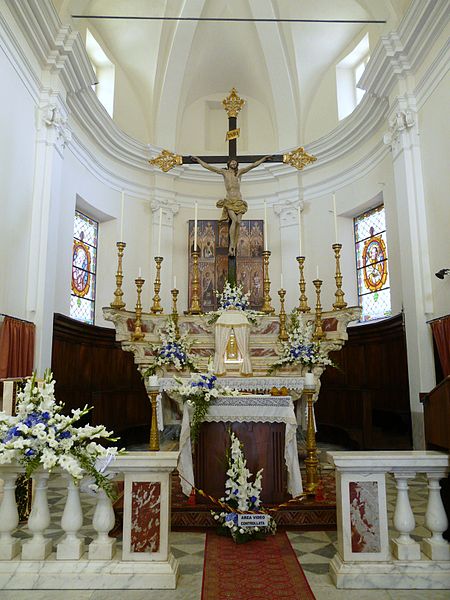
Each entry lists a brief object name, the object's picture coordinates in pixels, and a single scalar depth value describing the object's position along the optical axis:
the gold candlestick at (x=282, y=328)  8.20
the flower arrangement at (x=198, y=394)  4.97
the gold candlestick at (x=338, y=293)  7.75
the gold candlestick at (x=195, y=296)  8.64
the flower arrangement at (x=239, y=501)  4.37
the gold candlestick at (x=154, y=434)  6.12
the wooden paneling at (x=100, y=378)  8.73
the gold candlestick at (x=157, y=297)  7.98
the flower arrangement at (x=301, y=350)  7.40
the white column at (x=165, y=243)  11.82
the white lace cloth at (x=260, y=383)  6.89
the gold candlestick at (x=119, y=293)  7.54
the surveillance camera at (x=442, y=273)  6.99
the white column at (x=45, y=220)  7.59
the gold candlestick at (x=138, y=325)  7.71
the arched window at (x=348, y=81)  11.62
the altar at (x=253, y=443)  5.07
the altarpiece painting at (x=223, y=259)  11.79
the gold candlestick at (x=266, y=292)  8.82
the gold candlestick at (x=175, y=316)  8.09
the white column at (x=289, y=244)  11.71
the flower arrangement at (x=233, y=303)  8.34
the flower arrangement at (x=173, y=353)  7.28
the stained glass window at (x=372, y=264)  10.35
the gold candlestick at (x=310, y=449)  5.47
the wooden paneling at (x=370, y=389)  8.55
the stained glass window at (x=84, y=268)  10.44
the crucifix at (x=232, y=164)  9.47
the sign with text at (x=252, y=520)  4.32
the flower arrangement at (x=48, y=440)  3.12
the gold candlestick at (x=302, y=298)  8.30
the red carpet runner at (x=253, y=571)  3.31
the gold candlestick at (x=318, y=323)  7.90
